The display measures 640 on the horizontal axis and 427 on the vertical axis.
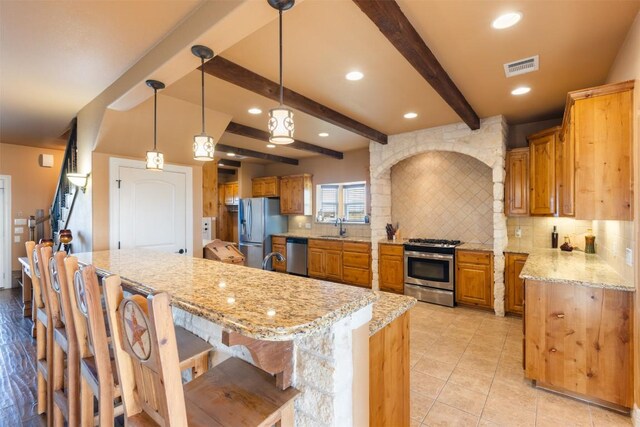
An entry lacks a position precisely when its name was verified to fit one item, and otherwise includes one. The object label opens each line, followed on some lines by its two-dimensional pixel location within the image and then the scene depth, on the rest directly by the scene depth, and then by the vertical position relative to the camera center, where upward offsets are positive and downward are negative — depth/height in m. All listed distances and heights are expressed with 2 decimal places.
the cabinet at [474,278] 4.23 -0.91
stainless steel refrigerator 6.91 -0.27
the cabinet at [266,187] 7.22 +0.66
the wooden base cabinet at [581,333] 2.13 -0.89
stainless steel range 4.52 -0.86
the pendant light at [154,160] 2.62 +0.46
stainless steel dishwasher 6.46 -0.89
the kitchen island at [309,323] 0.97 -0.35
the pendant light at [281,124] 1.69 +0.50
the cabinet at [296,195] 6.84 +0.44
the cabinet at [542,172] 3.68 +0.52
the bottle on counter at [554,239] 4.13 -0.34
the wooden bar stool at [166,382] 0.85 -0.58
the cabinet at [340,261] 5.55 -0.91
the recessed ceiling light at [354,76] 2.78 +1.28
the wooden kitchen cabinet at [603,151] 2.09 +0.45
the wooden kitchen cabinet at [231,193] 7.75 +0.54
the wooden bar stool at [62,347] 1.53 -0.73
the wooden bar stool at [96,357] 1.21 -0.66
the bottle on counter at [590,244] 3.57 -0.36
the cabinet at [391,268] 5.00 -0.90
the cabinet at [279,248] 6.77 -0.75
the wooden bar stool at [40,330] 2.14 -0.85
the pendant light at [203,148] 2.26 +0.49
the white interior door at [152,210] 3.71 +0.06
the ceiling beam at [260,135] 4.32 +1.23
